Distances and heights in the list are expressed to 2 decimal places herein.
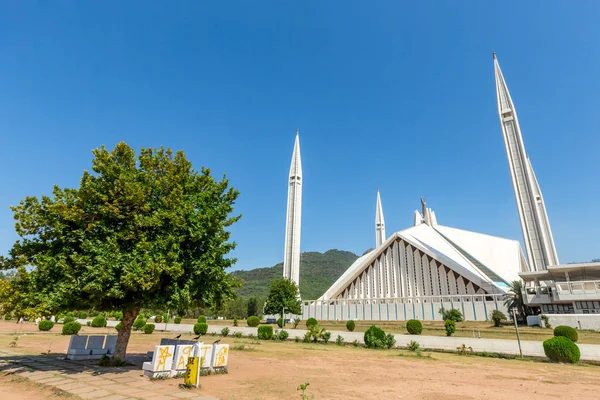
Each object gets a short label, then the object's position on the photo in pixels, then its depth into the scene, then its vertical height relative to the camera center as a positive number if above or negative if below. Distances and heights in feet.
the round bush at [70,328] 80.35 -4.70
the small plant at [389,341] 61.57 -3.93
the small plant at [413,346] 57.67 -4.35
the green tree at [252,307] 222.28 +4.67
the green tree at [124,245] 29.58 +6.04
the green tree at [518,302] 100.22 +6.18
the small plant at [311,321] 97.69 -1.41
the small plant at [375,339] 61.33 -3.64
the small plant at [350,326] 93.92 -2.29
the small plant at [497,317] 91.26 +1.42
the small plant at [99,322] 115.24 -4.27
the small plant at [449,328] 71.26 -1.46
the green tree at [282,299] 136.56 +6.43
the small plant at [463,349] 53.31 -4.34
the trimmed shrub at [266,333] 80.28 -4.18
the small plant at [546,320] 79.67 +0.82
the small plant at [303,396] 21.99 -5.12
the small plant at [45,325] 95.04 -4.85
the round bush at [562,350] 43.57 -3.26
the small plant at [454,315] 109.70 +1.88
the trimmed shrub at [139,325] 101.98 -4.22
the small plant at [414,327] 78.54 -1.70
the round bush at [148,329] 96.37 -5.01
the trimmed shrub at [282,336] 78.91 -4.67
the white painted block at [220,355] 32.09 -3.93
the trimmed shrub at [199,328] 93.84 -4.15
